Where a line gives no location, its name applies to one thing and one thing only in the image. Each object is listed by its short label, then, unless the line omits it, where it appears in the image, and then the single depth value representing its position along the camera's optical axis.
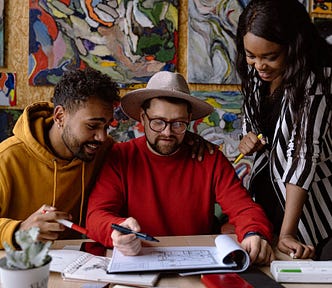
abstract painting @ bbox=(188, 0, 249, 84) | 2.45
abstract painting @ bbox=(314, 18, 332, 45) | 2.59
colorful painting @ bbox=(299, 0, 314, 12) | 2.59
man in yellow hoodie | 1.41
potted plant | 0.74
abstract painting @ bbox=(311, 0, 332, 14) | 2.61
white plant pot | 0.75
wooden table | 1.00
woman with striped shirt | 1.34
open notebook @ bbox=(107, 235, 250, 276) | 1.06
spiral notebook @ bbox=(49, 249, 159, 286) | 1.00
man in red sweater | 1.51
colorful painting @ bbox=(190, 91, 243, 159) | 2.51
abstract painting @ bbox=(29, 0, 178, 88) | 2.30
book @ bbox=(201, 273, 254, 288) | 0.97
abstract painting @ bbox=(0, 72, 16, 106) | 2.29
